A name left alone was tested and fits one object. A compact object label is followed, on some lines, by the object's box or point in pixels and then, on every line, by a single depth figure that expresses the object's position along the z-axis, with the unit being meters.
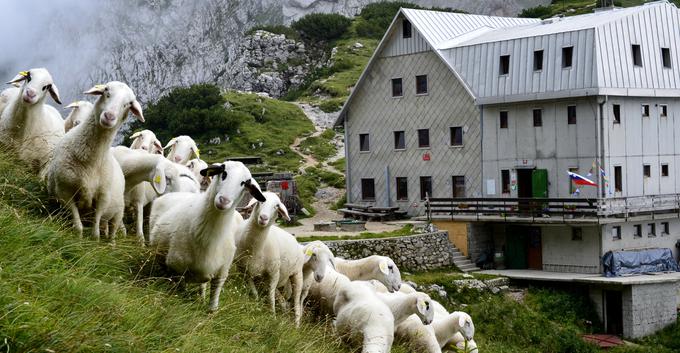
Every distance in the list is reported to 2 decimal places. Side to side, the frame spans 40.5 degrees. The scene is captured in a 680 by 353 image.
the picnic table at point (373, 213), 45.19
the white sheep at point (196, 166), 17.25
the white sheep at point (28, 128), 14.05
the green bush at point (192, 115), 64.44
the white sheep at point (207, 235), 10.88
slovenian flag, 38.00
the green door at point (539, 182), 40.41
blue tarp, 37.62
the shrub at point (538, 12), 89.68
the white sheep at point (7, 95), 15.99
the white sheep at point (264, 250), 14.11
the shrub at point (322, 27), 104.19
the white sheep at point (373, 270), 17.39
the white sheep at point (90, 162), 11.65
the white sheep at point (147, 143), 16.98
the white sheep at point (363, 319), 13.83
